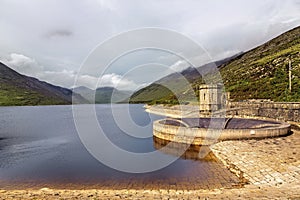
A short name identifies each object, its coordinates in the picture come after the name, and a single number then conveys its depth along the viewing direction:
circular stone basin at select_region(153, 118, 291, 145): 21.69
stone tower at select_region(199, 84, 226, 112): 35.25
